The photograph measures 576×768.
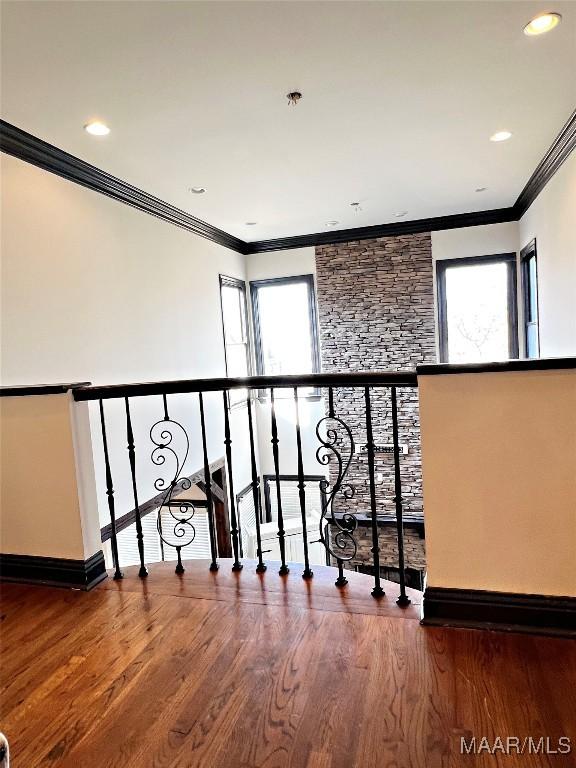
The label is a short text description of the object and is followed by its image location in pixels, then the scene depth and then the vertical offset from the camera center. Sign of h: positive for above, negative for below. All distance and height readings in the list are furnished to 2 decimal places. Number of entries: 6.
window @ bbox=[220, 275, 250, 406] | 6.27 +0.37
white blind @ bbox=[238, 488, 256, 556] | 6.61 -2.30
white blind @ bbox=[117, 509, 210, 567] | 4.25 -1.82
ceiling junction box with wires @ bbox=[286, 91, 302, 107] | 2.77 +1.49
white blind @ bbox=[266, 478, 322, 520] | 7.05 -2.22
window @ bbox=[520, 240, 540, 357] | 5.15 +0.45
